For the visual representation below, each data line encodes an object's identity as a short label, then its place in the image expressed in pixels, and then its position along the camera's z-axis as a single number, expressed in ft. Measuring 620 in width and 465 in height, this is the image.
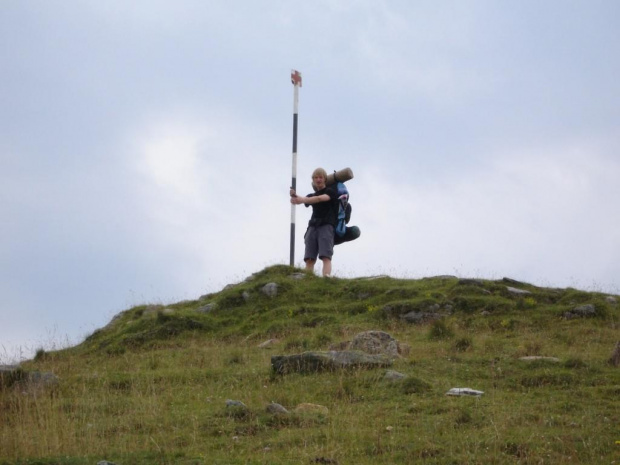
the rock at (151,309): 68.93
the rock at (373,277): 71.14
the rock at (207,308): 66.74
